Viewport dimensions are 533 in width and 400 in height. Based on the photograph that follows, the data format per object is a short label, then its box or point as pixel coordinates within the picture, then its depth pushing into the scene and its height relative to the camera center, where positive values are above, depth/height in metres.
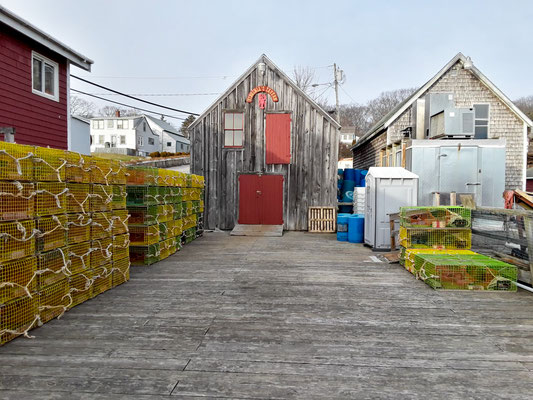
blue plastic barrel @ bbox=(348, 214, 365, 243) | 11.95 -1.28
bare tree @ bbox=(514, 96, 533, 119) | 43.31 +11.25
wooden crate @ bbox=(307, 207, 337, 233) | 15.46 -1.29
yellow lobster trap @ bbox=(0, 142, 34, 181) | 3.92 +0.28
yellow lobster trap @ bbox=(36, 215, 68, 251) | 4.43 -0.57
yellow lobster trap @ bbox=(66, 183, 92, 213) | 5.11 -0.14
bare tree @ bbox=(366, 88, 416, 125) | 60.19 +14.87
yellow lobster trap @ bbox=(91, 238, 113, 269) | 5.68 -1.03
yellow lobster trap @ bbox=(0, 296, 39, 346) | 3.86 -1.45
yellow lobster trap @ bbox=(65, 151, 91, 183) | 5.09 +0.28
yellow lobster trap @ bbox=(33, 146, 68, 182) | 4.44 +0.29
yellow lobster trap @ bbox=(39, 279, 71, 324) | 4.51 -1.46
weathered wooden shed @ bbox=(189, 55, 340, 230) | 15.72 +1.53
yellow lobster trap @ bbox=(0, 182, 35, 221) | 3.89 -0.15
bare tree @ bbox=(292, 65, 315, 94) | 37.72 +11.22
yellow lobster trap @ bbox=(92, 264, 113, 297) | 5.73 -1.48
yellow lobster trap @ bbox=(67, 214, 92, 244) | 5.09 -0.58
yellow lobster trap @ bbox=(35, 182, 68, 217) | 4.45 -0.14
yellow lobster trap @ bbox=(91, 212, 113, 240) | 5.68 -0.60
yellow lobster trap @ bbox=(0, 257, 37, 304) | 3.85 -1.01
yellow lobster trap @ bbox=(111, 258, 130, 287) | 6.34 -1.50
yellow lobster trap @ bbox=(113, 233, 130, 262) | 6.35 -1.05
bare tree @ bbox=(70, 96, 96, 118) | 59.64 +13.83
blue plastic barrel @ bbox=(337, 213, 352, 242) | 12.59 -1.34
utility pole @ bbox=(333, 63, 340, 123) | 34.97 +10.45
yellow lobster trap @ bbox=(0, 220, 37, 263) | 3.88 -0.58
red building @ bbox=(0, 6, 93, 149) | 9.93 +3.18
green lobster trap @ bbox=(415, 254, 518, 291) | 6.04 -1.42
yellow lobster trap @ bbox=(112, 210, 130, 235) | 6.37 -0.60
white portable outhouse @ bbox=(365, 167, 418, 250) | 10.28 -0.22
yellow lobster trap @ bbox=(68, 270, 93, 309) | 5.13 -1.44
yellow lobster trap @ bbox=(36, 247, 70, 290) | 4.42 -1.01
